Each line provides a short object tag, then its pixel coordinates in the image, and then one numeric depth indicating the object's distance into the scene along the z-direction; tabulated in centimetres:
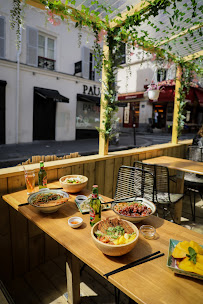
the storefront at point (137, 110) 1792
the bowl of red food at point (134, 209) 150
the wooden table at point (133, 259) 95
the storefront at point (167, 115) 1911
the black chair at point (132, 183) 263
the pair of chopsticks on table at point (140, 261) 106
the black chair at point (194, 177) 366
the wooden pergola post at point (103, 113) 304
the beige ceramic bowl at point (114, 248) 111
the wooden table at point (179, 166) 317
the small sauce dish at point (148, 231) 137
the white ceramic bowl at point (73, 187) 203
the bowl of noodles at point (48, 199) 162
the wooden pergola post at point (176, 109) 492
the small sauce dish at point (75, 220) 146
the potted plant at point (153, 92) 430
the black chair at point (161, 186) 276
